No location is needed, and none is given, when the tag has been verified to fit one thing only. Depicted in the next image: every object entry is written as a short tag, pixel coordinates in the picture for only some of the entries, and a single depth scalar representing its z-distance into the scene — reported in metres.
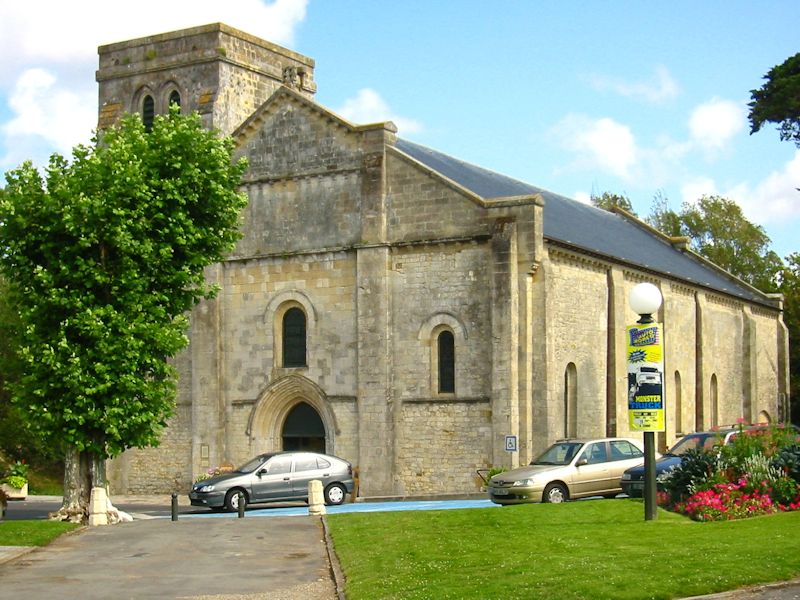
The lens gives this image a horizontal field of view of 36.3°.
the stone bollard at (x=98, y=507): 26.38
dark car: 24.48
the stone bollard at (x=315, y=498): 27.20
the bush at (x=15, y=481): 42.75
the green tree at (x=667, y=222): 81.25
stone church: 34.69
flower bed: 19.77
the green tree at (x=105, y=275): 26.41
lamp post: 19.02
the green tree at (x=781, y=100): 30.72
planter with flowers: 42.62
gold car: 26.42
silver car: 31.66
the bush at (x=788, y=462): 20.59
